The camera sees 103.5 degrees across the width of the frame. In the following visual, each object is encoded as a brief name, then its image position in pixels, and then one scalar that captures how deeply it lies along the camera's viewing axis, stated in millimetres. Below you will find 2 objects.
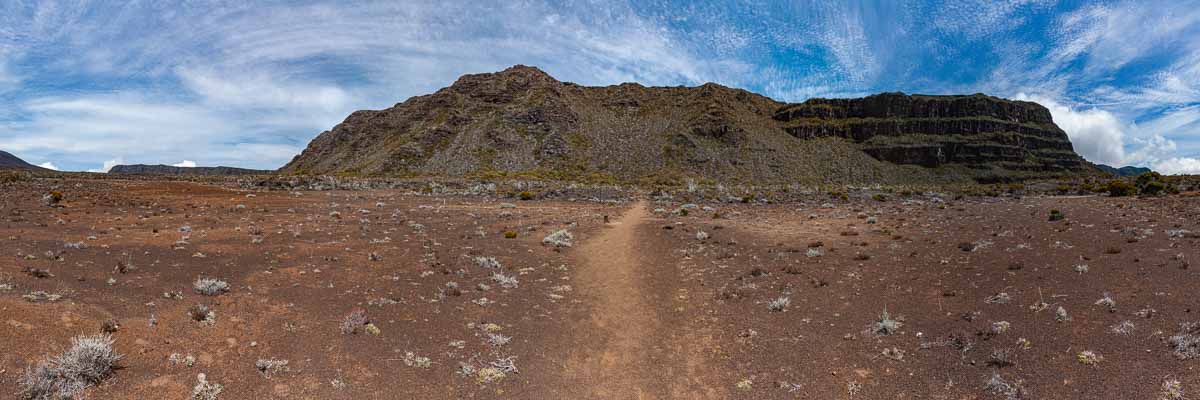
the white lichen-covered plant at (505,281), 11617
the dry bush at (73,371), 5152
